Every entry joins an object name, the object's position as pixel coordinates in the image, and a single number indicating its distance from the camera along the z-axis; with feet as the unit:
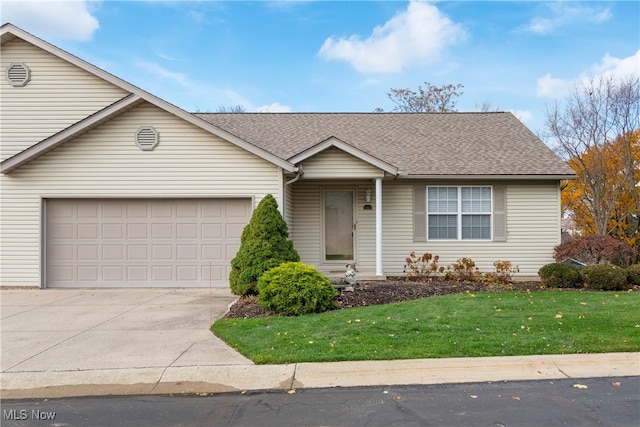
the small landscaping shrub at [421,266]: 41.96
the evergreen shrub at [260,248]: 32.78
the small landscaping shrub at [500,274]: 40.58
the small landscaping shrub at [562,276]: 36.14
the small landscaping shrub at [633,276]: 36.60
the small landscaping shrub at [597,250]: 39.70
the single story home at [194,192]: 39.17
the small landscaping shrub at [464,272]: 41.86
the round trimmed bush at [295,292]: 27.37
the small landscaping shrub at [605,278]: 34.88
